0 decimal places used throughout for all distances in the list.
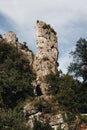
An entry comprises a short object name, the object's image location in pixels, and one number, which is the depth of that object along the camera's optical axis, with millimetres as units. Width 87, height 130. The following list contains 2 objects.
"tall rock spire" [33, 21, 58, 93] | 82000
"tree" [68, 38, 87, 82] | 75562
